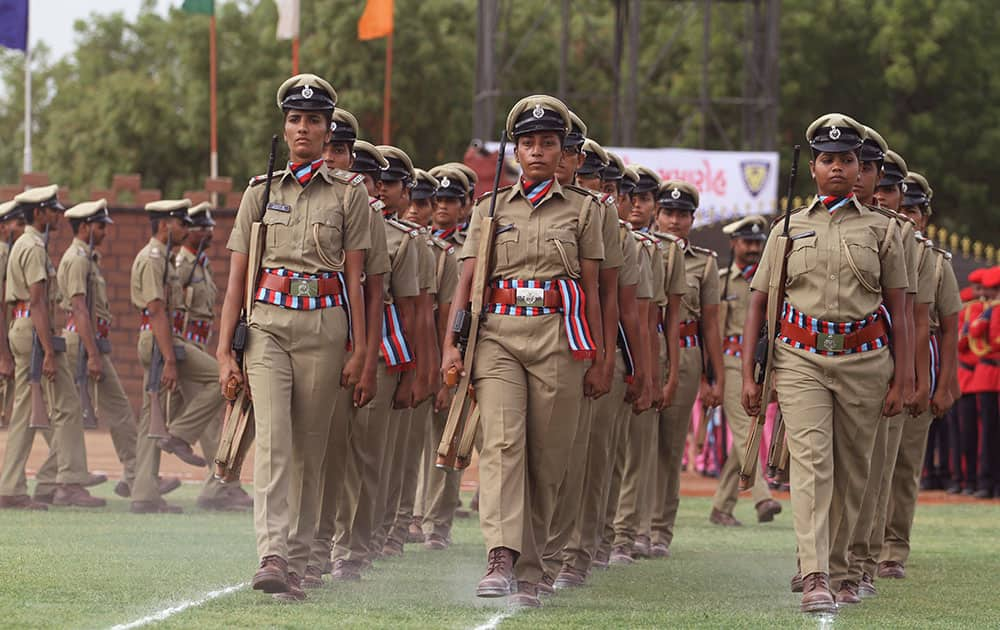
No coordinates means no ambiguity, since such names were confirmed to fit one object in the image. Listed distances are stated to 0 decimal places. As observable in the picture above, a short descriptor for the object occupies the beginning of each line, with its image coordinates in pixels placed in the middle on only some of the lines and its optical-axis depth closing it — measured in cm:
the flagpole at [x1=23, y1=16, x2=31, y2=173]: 3622
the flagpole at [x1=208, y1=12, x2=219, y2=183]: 3770
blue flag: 3312
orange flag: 3988
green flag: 3675
